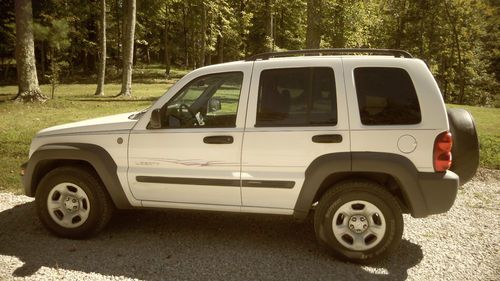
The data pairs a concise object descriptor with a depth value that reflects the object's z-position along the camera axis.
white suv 4.07
